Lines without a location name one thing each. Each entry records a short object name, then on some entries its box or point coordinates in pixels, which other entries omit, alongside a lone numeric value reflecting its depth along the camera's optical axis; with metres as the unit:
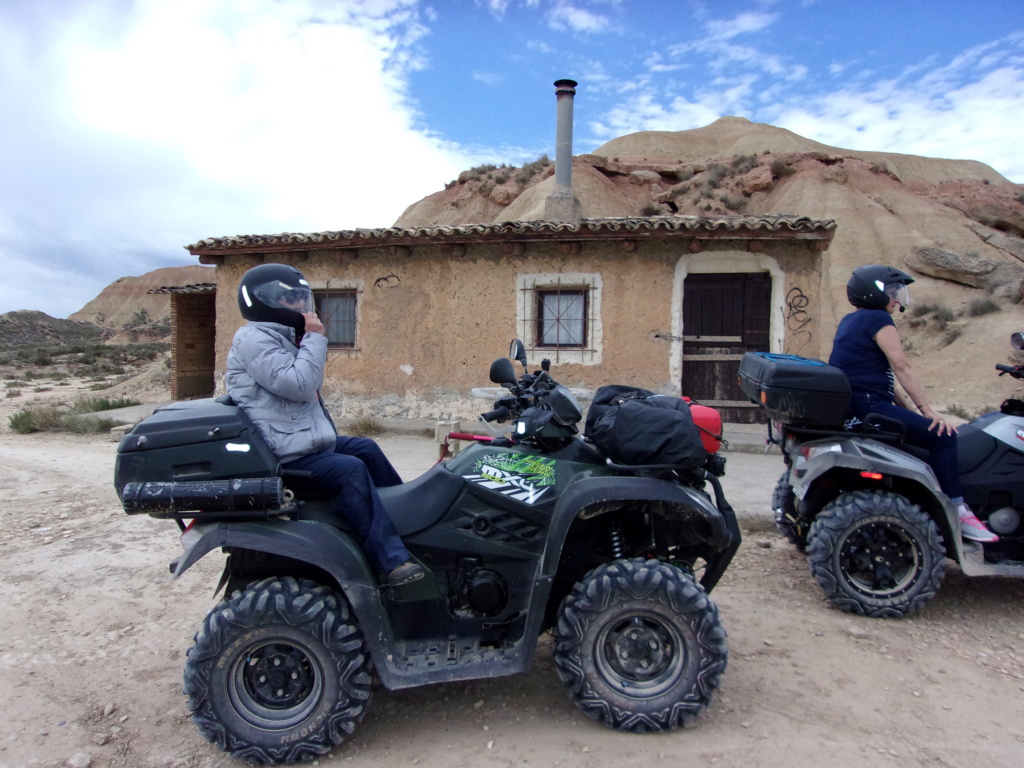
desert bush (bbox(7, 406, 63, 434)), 11.44
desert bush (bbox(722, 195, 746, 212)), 30.14
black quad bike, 2.49
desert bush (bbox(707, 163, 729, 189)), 31.73
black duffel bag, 2.69
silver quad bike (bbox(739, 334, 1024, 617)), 3.81
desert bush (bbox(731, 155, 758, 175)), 33.53
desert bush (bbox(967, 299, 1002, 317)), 23.55
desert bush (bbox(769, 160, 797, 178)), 32.94
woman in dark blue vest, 3.86
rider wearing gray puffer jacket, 2.54
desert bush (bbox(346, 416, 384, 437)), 10.38
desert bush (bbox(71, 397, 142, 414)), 13.04
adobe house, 9.59
